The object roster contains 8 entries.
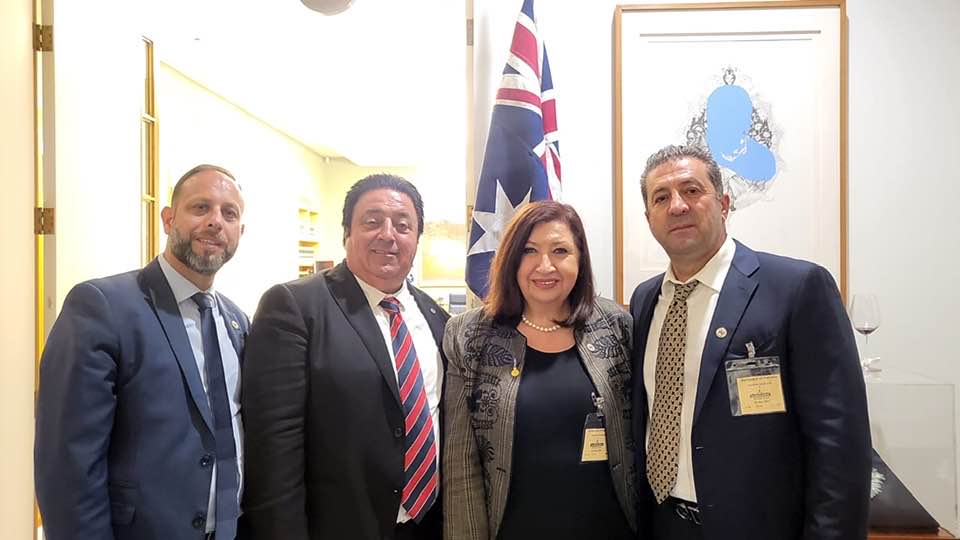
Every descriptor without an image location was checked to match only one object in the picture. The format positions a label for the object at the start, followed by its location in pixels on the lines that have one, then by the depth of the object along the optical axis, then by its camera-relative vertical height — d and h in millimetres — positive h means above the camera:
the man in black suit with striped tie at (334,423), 1648 -435
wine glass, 2273 -190
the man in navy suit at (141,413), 1471 -367
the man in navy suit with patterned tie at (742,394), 1478 -327
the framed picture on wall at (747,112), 2439 +603
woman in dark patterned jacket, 1658 -380
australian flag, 2385 +427
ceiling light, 3052 +1291
